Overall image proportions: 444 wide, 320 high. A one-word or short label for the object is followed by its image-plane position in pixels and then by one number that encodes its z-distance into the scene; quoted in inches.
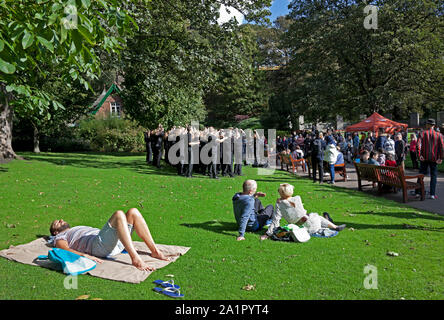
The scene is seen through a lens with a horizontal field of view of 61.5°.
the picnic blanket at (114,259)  189.5
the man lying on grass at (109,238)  199.0
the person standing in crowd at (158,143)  756.6
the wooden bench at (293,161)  719.7
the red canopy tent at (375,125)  959.6
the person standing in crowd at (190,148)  617.3
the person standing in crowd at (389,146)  599.4
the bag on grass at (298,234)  250.7
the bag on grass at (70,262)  192.2
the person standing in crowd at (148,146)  852.4
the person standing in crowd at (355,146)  954.7
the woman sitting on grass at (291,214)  260.1
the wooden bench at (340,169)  594.2
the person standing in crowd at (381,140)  671.3
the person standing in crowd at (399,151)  600.6
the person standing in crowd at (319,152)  557.6
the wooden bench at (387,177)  412.5
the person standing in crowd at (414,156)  716.5
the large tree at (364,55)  1138.7
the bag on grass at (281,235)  256.4
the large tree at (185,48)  719.7
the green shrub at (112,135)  1325.0
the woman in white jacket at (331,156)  561.6
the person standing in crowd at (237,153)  663.1
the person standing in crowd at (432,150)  405.4
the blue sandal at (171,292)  167.2
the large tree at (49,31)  151.9
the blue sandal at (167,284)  175.5
